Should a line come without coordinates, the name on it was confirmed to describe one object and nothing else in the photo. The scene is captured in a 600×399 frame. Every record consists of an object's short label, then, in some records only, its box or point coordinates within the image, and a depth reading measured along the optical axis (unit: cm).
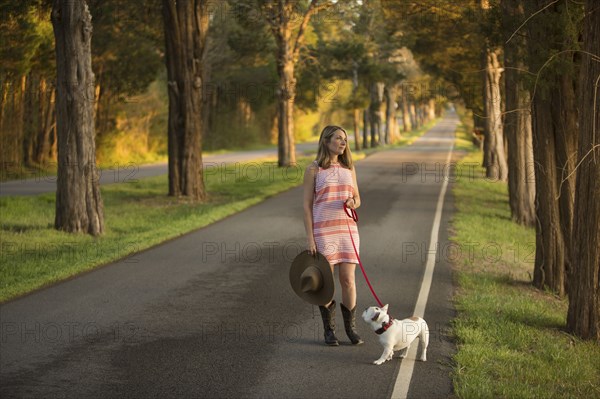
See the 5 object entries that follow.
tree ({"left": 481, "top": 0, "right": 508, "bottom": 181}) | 2736
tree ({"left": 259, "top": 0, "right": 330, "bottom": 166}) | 3453
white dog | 674
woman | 717
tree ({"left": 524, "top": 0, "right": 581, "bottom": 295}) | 989
